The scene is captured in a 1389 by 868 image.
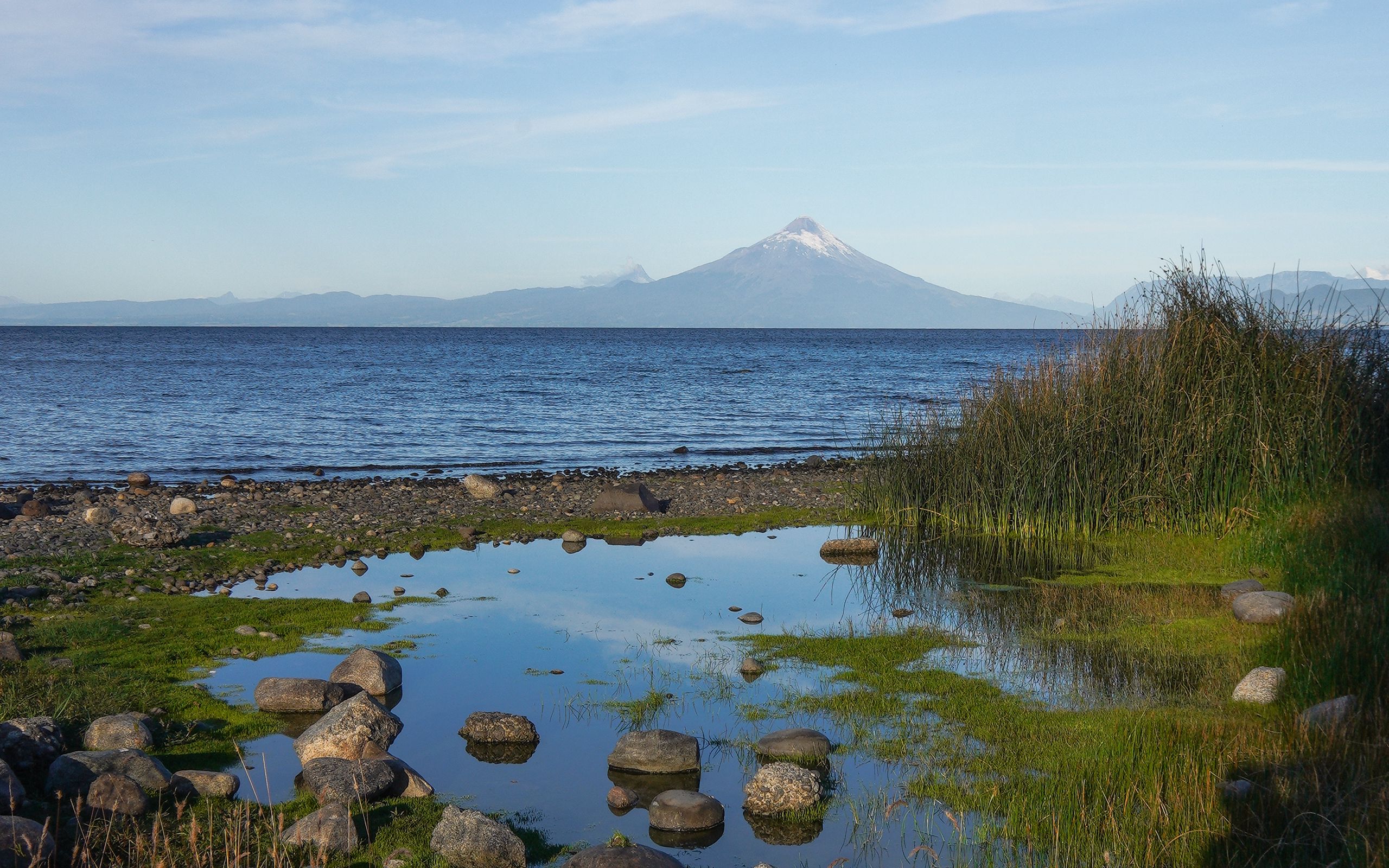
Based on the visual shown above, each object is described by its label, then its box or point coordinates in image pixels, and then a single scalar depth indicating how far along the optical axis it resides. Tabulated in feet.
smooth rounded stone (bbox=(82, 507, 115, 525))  45.72
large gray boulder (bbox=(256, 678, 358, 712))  23.18
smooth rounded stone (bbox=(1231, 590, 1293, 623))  28.50
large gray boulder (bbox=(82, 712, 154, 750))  20.20
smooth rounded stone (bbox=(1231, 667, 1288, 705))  21.99
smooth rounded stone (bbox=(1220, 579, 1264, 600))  31.89
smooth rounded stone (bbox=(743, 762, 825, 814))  18.11
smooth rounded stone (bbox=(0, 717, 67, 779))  18.44
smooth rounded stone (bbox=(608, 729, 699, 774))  19.99
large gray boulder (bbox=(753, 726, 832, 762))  20.29
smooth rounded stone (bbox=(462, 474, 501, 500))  57.11
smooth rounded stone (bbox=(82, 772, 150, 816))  16.97
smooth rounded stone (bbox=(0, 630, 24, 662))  24.76
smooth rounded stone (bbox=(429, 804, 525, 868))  16.10
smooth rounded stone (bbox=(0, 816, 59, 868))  14.62
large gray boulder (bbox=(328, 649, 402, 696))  24.61
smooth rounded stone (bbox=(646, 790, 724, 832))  17.70
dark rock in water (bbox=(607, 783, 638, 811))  18.57
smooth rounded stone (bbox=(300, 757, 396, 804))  18.10
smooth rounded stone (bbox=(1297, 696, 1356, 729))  18.76
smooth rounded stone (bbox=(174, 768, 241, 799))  18.28
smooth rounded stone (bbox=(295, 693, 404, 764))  20.34
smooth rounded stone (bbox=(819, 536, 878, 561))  41.96
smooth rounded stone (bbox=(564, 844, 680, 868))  15.39
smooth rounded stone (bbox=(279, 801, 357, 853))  16.21
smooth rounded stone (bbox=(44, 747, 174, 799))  17.69
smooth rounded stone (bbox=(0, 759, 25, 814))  16.49
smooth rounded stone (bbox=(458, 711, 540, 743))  21.62
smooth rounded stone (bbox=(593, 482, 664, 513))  52.13
